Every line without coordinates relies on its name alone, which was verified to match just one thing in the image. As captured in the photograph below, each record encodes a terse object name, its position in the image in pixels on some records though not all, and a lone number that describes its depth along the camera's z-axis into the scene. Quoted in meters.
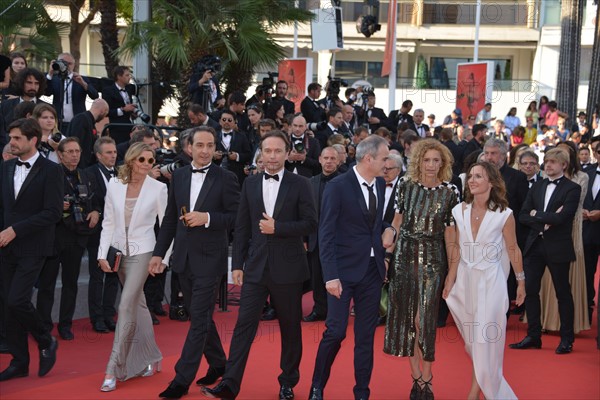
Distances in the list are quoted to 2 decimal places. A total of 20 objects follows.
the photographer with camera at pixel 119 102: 10.71
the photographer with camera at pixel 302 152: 10.01
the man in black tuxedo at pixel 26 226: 6.65
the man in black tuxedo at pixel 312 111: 13.04
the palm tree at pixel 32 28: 14.25
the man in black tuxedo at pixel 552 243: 8.16
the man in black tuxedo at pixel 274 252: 6.18
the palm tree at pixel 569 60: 25.16
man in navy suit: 6.17
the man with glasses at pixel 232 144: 10.63
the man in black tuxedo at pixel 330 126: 12.11
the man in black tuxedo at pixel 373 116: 15.30
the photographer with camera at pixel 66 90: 10.23
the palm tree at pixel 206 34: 12.32
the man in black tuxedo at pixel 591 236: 9.35
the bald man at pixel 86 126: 9.16
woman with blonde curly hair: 6.42
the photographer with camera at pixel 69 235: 7.77
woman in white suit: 6.54
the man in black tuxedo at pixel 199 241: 6.23
